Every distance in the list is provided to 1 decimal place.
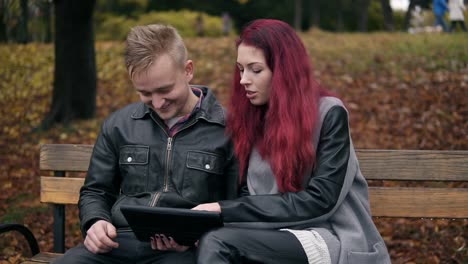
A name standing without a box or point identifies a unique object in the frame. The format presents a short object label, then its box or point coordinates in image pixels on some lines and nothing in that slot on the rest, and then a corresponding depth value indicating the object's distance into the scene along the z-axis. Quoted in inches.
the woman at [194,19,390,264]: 127.4
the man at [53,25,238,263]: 136.3
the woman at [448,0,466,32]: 676.1
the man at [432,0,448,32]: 735.1
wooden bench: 154.3
